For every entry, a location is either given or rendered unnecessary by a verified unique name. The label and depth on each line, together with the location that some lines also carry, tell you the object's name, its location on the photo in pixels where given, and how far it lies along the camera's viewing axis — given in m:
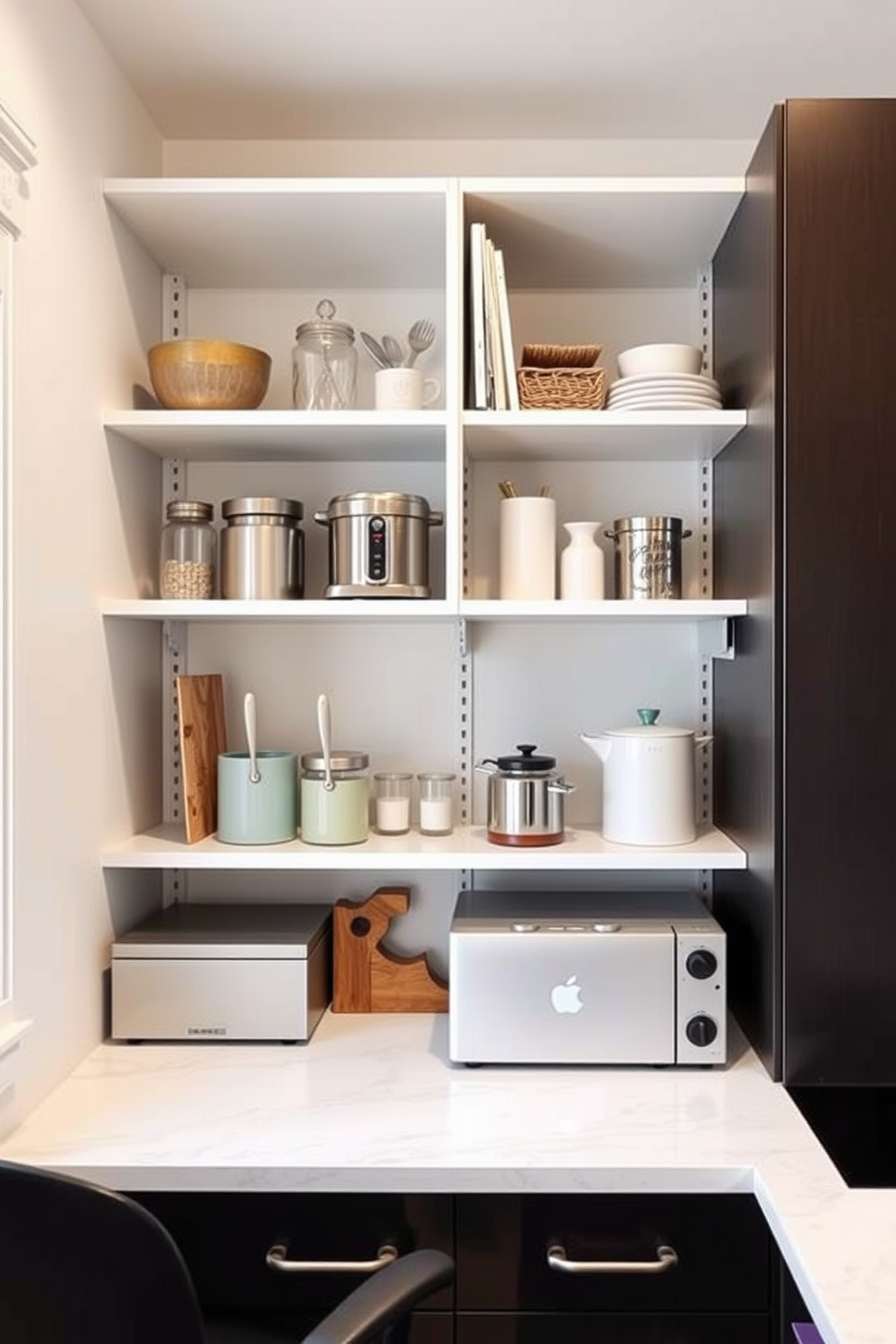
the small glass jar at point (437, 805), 1.76
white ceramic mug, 1.65
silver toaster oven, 1.51
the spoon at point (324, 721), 1.64
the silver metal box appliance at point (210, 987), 1.59
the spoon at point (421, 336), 1.75
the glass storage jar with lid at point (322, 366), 1.71
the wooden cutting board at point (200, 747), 1.68
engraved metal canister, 1.68
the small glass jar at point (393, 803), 1.77
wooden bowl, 1.63
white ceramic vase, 1.69
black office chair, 0.82
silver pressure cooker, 1.62
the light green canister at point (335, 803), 1.67
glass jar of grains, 1.70
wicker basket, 1.64
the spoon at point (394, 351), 1.72
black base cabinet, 1.26
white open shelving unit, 1.67
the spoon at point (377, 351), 1.69
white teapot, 1.62
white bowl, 1.65
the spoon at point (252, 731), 1.65
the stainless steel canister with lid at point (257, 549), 1.68
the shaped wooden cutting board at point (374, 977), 1.77
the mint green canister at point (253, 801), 1.68
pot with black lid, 1.63
